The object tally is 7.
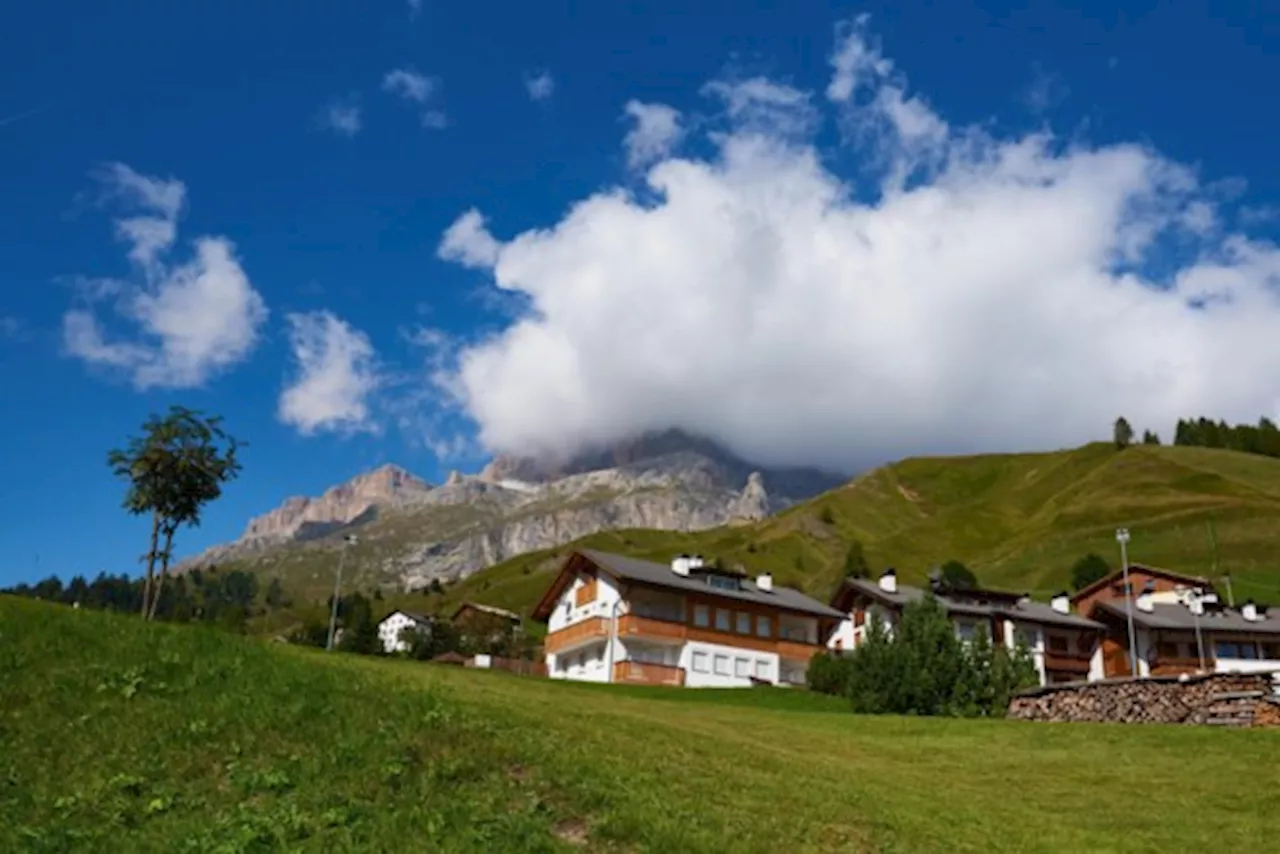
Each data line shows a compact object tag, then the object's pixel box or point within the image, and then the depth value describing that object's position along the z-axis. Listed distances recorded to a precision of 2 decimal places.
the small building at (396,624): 159.20
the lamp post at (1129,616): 84.28
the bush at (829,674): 66.06
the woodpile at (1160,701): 33.59
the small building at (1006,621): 96.69
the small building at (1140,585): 121.06
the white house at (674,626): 83.38
